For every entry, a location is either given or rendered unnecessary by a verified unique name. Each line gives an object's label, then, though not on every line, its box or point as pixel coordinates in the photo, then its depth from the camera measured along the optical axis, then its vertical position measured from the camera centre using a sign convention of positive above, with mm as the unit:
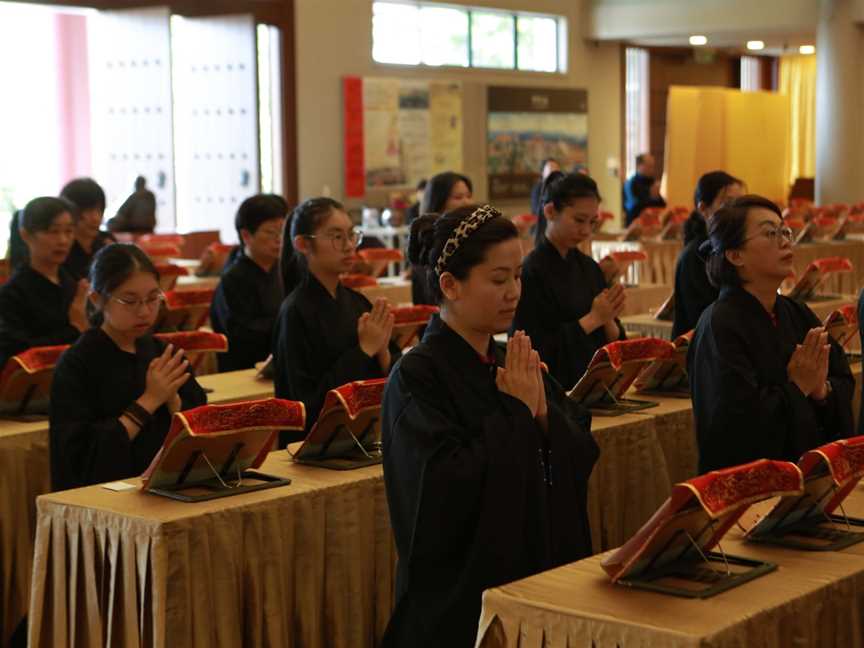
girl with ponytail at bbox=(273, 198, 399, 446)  4457 -517
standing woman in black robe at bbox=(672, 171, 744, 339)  5613 -519
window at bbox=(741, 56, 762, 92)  23062 +1301
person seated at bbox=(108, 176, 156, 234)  11102 -406
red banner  15328 +226
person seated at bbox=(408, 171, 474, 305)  5656 -139
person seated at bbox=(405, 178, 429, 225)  11523 -428
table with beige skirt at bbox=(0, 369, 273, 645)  4176 -1009
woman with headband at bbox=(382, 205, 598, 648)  2725 -572
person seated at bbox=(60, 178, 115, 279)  7148 -300
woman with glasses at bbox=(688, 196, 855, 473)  3545 -518
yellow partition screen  19641 +236
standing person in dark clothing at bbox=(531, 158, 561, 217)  9922 -236
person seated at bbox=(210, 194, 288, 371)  6055 -582
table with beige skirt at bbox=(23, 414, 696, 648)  3111 -931
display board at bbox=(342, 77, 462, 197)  15430 +310
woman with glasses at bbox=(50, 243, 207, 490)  3824 -609
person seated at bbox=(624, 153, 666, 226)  15906 -379
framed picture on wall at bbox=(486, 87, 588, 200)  17234 +291
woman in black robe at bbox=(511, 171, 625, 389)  4977 -485
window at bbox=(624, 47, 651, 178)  20375 +718
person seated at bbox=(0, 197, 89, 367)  5504 -508
